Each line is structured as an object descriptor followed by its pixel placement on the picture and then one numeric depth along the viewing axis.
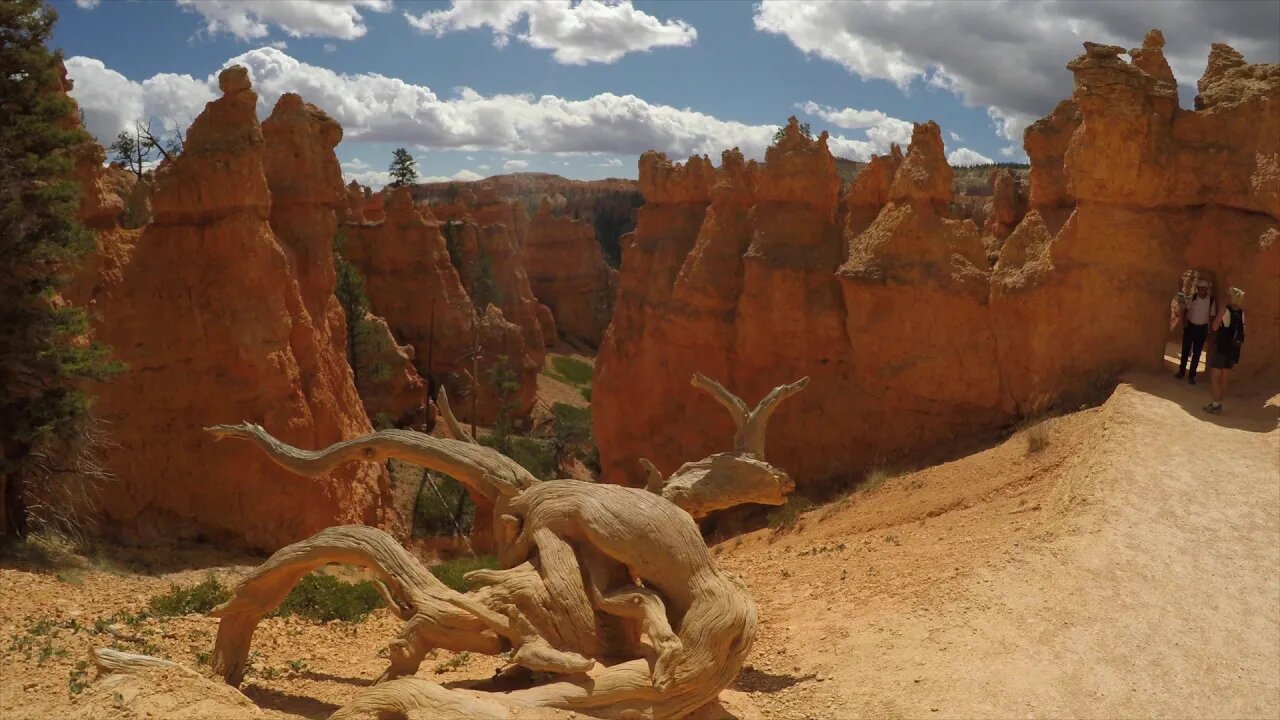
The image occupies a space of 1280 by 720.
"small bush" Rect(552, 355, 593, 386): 45.66
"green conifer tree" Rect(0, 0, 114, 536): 11.74
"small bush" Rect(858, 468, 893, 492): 14.74
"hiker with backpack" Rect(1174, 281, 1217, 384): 12.91
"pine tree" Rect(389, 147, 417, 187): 42.91
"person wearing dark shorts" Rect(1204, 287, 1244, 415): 12.28
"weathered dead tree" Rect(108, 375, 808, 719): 6.68
